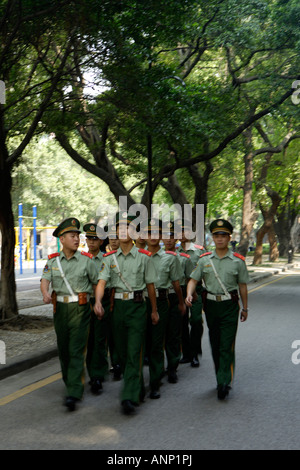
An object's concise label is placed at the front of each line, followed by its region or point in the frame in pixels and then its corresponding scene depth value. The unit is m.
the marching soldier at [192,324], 7.39
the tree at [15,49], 9.39
